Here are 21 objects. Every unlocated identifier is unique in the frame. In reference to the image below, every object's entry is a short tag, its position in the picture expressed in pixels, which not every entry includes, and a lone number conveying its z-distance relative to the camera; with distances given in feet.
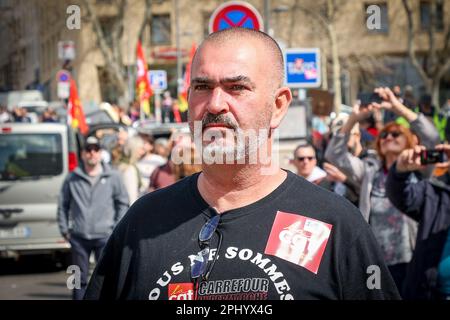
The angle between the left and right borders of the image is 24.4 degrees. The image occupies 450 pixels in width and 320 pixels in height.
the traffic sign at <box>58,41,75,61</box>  39.97
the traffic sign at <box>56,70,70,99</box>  62.54
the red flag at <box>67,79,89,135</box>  56.80
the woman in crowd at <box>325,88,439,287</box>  21.85
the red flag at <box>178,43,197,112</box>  80.27
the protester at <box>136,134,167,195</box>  39.47
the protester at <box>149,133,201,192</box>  24.96
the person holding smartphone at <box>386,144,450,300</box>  17.70
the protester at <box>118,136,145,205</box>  36.65
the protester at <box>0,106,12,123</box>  102.28
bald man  9.27
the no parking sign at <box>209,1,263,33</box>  28.02
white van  44.09
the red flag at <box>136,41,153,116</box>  71.20
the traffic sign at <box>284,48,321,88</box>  45.24
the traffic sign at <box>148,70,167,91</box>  91.68
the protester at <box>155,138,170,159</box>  45.03
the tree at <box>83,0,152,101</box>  110.26
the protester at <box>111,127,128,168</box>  37.65
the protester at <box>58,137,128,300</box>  32.60
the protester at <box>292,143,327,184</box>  29.09
